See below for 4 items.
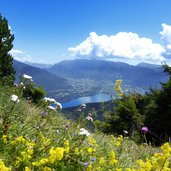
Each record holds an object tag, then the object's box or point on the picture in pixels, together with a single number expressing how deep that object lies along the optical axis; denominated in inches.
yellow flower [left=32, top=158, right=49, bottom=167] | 71.3
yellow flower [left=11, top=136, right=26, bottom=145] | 94.2
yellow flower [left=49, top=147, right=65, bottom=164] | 67.3
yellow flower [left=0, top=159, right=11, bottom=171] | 55.4
